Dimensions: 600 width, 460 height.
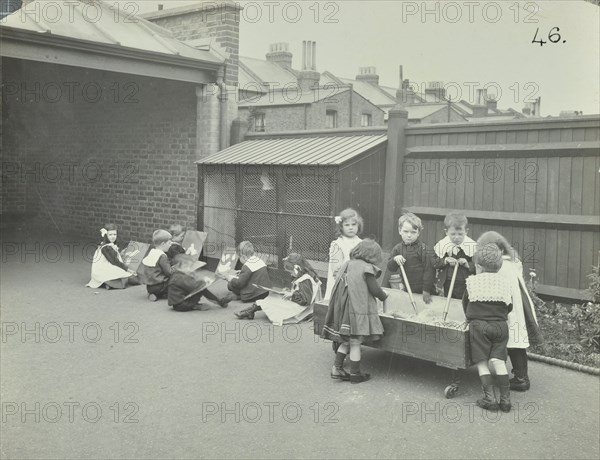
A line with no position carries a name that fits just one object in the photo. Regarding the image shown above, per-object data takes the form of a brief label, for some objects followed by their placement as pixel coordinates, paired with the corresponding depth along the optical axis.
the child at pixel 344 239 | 6.76
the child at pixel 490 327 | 5.02
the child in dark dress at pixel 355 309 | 5.59
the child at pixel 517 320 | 5.30
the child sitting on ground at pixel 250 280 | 7.96
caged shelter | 8.73
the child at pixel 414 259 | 6.26
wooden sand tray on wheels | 5.17
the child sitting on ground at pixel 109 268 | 9.73
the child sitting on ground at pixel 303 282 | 7.70
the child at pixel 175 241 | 8.92
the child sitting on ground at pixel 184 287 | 8.20
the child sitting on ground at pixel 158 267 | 8.66
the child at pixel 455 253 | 6.14
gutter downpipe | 11.64
